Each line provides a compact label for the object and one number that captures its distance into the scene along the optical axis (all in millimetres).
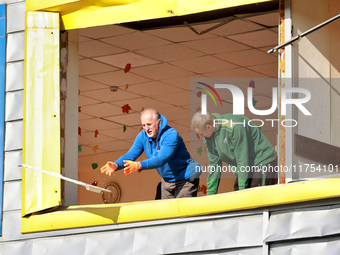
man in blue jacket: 18953
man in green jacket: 18000
